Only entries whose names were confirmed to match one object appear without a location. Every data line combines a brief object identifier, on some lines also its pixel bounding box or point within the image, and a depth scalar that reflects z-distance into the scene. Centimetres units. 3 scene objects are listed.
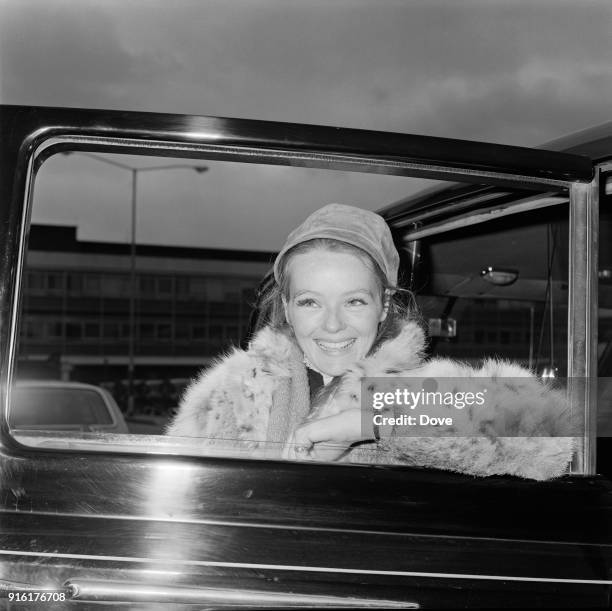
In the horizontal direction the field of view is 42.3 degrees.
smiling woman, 152
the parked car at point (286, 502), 137
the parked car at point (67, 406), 550
